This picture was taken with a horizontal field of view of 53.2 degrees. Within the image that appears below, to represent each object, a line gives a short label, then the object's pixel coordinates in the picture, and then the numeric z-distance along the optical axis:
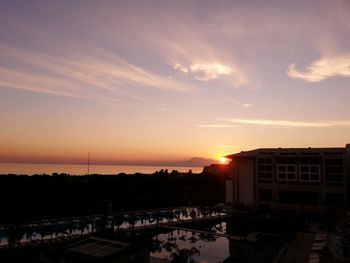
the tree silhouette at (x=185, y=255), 26.17
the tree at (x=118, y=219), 44.44
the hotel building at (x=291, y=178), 52.97
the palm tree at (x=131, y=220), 45.83
